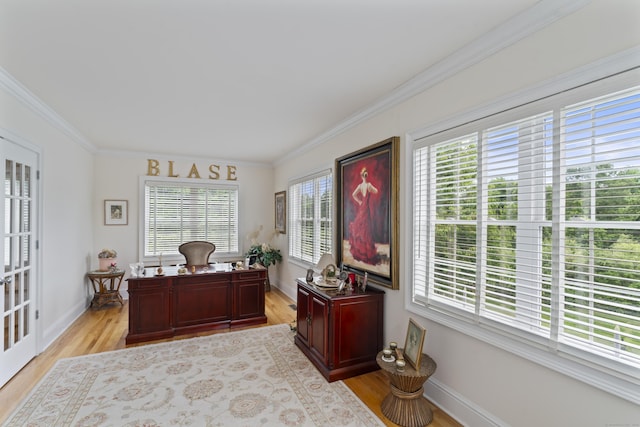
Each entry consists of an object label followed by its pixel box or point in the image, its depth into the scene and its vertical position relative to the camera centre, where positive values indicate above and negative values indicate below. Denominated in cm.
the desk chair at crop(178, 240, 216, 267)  445 -64
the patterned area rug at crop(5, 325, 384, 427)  221 -154
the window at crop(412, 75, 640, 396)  143 -7
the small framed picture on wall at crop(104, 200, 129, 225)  527 -5
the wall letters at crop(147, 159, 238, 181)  555 +76
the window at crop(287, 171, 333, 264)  425 -9
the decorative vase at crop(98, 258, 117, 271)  494 -91
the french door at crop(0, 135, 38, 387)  268 -50
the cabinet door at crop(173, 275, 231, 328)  381 -118
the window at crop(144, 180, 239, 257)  558 -12
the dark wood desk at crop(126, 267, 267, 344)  360 -119
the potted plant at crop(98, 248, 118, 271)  495 -84
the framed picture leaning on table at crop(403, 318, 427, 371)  218 -100
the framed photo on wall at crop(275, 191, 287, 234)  580 +0
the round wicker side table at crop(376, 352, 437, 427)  212 -134
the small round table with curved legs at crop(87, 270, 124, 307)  475 -130
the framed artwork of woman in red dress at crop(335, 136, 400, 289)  282 +0
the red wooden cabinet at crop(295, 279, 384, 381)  274 -114
